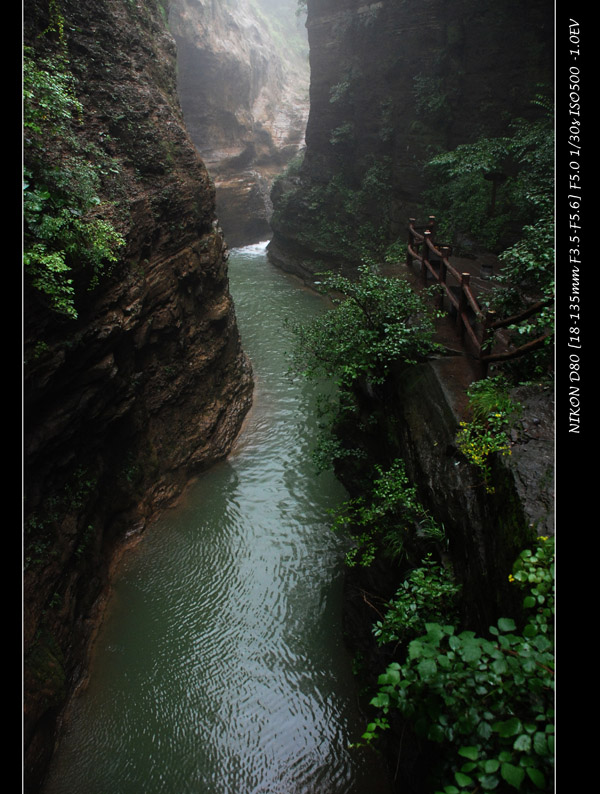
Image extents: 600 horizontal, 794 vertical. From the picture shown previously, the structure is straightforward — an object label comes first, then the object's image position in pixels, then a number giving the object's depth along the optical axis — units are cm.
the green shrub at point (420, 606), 426
